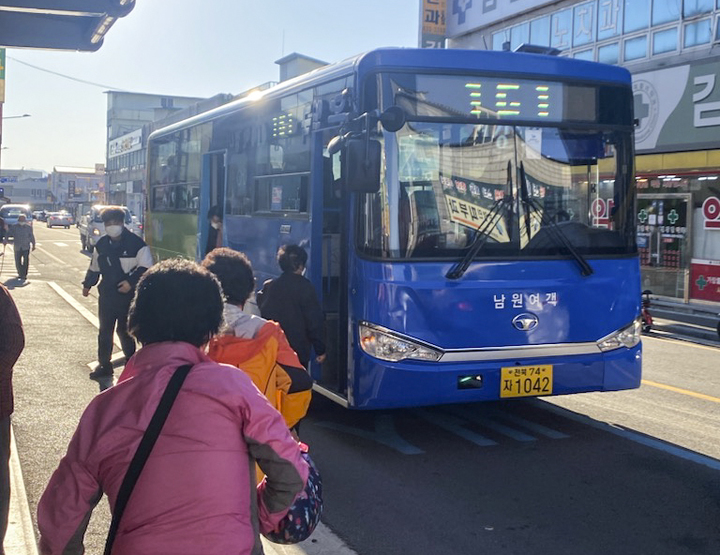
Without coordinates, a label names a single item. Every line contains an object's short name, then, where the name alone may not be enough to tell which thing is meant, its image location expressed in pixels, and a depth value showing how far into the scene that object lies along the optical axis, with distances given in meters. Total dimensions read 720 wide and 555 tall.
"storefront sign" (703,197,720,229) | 18.58
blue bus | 6.70
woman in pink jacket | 2.33
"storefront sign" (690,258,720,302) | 18.59
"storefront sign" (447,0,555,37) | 25.55
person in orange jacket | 3.63
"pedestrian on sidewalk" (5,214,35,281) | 21.67
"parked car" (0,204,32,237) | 56.98
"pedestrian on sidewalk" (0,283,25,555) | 3.91
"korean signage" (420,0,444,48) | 29.47
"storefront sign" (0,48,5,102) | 15.57
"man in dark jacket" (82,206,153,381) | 9.21
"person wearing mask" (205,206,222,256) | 10.73
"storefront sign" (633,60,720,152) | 19.05
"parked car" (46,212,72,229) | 71.75
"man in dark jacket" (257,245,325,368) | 6.55
